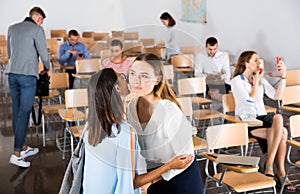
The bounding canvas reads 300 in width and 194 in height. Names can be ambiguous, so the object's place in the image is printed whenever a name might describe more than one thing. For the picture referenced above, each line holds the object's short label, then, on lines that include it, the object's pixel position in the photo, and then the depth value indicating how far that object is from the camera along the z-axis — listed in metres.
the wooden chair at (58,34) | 10.75
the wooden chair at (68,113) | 3.97
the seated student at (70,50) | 6.26
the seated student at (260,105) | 3.92
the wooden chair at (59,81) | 5.50
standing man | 4.17
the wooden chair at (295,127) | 3.63
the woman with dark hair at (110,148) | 1.46
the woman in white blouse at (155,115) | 1.37
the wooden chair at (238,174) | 2.69
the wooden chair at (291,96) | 4.81
